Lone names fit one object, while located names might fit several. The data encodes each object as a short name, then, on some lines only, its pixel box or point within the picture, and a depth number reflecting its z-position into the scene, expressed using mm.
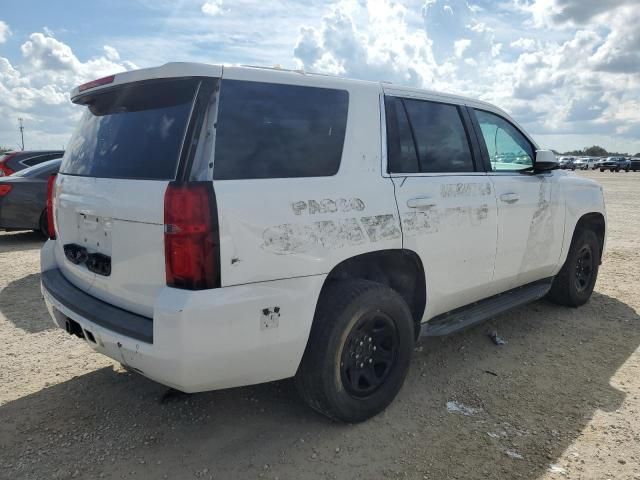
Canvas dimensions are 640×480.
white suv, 2293
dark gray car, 8172
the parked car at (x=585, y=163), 56125
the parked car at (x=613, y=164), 49469
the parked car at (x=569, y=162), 55497
